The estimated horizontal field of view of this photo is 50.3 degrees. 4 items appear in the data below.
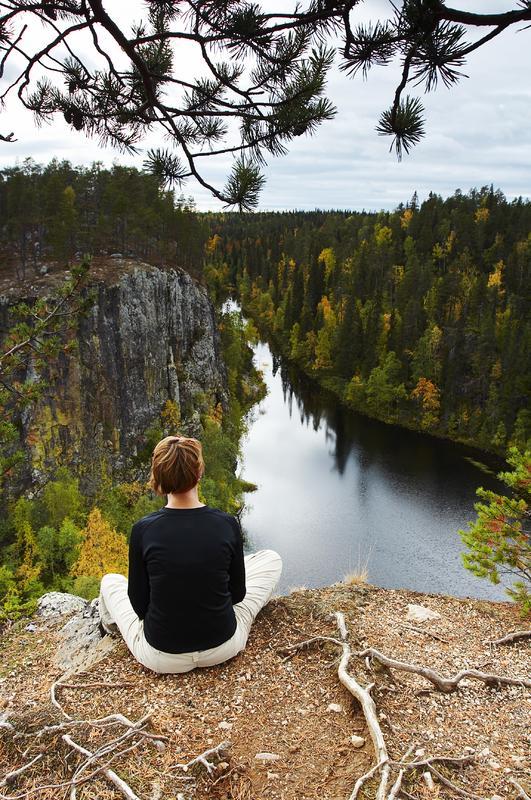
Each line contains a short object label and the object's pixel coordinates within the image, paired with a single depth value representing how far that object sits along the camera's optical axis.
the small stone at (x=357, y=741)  3.18
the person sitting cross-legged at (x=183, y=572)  3.44
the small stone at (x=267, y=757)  3.06
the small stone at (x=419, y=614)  4.97
